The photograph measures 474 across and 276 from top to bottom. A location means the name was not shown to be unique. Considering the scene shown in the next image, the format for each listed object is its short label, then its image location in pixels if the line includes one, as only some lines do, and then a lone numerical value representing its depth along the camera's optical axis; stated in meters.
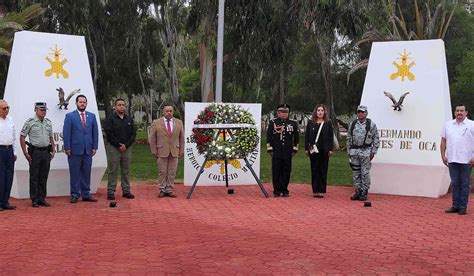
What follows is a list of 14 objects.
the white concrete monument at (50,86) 9.82
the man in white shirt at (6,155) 8.65
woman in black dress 10.34
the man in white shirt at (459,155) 8.67
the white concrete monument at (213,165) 11.47
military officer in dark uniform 10.40
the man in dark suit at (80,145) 9.52
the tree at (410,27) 13.96
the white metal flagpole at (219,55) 14.64
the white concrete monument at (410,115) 10.54
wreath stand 10.44
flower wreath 10.35
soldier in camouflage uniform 10.03
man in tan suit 10.26
